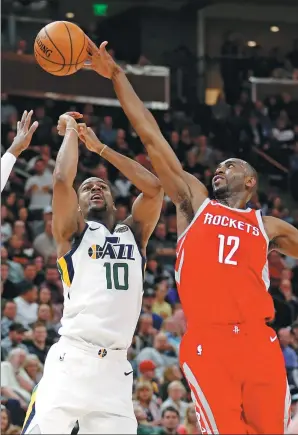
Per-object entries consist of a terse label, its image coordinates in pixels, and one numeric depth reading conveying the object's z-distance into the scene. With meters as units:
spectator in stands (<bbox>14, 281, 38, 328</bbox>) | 12.76
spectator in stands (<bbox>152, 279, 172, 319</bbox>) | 13.81
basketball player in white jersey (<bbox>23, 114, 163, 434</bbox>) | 6.68
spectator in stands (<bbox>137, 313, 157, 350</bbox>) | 13.10
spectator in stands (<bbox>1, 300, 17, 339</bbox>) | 12.38
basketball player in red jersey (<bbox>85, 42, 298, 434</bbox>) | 6.77
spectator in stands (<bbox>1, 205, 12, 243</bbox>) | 14.32
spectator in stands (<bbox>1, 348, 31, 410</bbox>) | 11.25
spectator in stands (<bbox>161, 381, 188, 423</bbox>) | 11.66
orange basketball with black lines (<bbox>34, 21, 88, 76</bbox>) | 7.52
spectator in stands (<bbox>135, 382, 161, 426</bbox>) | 11.46
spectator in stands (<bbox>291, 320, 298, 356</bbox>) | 13.61
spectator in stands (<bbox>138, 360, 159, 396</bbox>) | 11.91
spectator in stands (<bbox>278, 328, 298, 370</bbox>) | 13.34
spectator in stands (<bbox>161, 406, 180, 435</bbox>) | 11.19
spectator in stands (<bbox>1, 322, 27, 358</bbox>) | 12.02
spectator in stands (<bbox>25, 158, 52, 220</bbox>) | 15.62
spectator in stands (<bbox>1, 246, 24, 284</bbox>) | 13.27
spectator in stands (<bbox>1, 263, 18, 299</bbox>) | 13.03
